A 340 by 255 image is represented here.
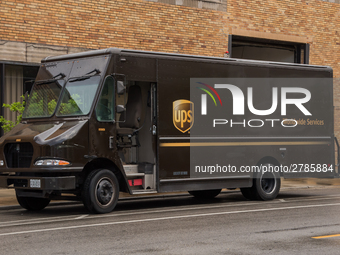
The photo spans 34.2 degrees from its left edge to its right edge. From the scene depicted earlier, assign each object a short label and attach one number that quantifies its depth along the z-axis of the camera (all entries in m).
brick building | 17.27
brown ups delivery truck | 10.78
